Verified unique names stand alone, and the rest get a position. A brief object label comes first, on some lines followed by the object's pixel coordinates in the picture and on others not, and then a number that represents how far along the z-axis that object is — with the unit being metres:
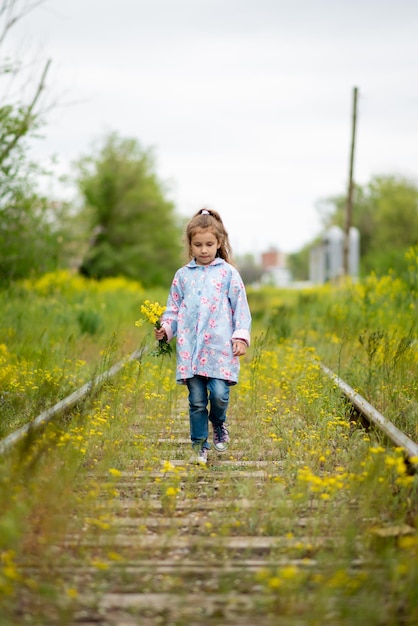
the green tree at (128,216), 39.03
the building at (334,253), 48.50
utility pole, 28.70
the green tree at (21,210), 12.16
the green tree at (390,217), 56.56
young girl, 5.23
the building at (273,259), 185.02
